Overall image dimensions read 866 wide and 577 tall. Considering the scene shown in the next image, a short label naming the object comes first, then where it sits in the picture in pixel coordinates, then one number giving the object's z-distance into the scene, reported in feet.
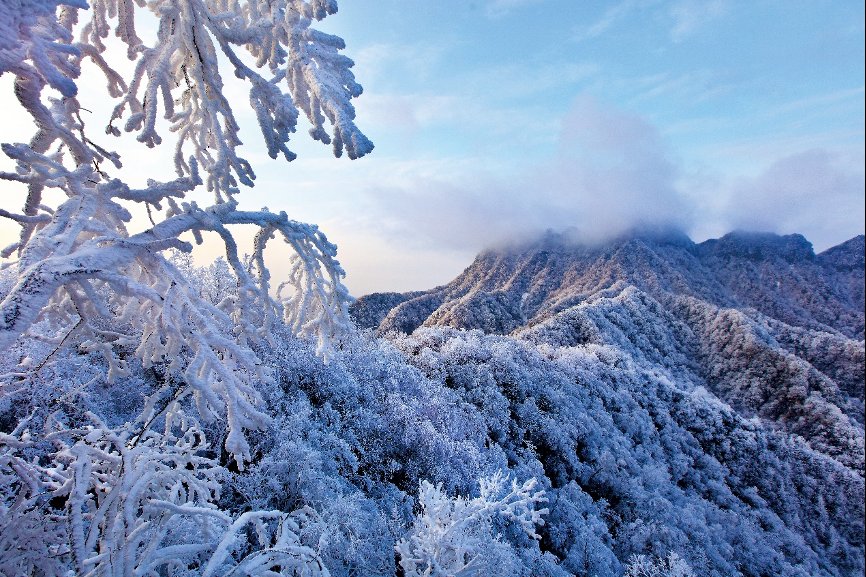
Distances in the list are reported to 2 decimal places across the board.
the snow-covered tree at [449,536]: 19.16
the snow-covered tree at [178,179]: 6.83
